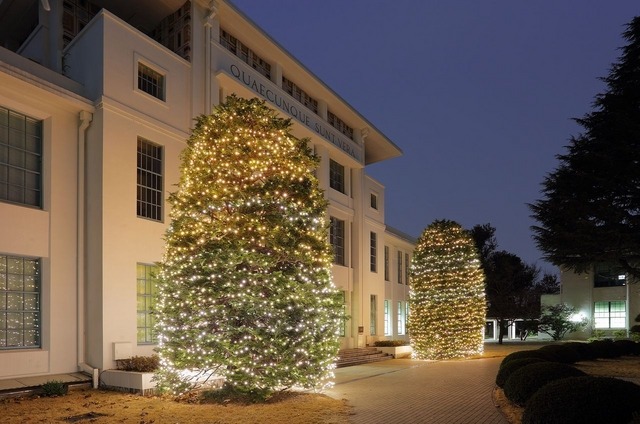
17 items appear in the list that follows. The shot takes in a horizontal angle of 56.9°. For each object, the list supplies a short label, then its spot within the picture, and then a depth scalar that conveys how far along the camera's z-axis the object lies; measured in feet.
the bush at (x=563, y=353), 56.93
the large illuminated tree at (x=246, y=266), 35.70
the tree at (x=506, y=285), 127.44
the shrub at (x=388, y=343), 85.61
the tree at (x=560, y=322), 122.93
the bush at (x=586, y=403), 23.02
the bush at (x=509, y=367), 40.37
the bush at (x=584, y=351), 66.44
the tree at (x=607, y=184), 69.67
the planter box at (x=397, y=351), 83.50
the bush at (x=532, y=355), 46.60
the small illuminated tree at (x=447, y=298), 74.49
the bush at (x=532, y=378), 32.65
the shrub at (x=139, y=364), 43.04
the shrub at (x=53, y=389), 38.93
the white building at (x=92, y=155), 42.55
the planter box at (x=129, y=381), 40.73
